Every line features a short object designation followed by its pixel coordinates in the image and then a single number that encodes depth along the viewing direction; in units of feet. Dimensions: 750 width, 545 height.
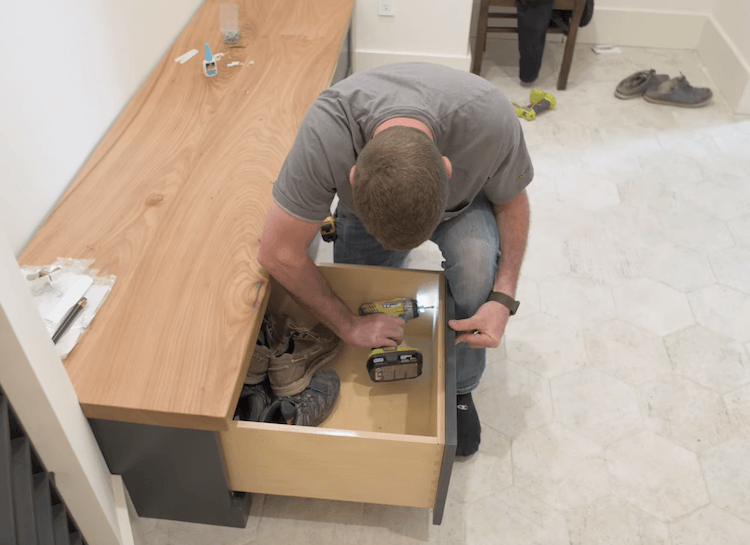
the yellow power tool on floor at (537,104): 8.73
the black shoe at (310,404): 4.21
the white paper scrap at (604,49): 10.25
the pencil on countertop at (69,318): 3.68
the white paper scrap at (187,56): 6.13
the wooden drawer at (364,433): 3.65
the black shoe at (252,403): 4.25
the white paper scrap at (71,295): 3.75
